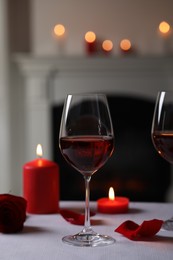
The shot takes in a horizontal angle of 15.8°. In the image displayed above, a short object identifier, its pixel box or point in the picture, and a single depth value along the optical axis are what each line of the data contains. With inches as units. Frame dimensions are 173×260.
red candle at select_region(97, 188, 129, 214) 43.7
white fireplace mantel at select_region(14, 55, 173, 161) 130.0
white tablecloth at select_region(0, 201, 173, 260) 33.3
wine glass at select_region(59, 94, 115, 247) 36.7
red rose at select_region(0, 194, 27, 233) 37.8
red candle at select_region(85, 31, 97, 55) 129.7
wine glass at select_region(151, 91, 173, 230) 39.6
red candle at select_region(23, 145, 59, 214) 44.3
